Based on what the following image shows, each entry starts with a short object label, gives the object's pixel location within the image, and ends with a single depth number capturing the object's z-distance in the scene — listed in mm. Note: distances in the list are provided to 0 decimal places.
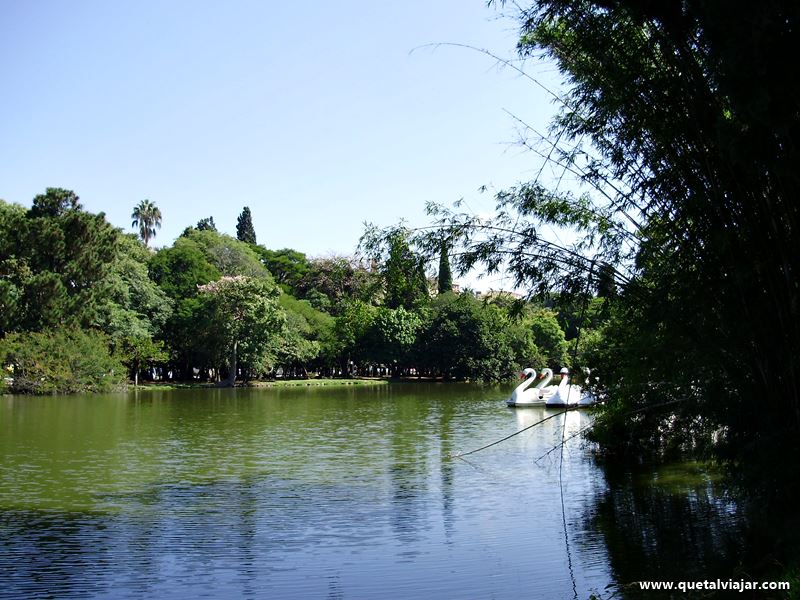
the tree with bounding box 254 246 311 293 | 68312
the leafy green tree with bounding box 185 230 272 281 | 60062
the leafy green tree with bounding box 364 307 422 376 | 60219
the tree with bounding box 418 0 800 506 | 5598
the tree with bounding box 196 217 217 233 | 82988
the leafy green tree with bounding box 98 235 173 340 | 44156
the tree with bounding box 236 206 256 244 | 81562
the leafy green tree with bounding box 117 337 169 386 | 44500
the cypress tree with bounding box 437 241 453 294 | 61638
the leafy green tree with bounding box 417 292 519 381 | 60938
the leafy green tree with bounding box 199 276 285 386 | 48594
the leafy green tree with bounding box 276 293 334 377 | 53750
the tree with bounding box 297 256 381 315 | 63938
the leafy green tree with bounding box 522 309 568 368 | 65731
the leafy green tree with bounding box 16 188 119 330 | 39156
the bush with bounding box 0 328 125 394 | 37594
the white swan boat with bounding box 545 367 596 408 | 27812
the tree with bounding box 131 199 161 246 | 77188
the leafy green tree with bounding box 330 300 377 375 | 56906
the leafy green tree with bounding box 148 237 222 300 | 53281
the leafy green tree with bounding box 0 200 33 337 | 38125
